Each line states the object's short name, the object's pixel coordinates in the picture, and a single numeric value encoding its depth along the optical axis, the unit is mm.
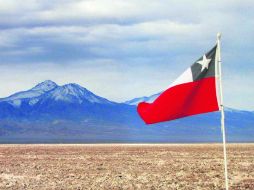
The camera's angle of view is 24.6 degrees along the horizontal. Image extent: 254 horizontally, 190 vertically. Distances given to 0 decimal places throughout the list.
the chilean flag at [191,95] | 12443
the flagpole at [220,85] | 12089
